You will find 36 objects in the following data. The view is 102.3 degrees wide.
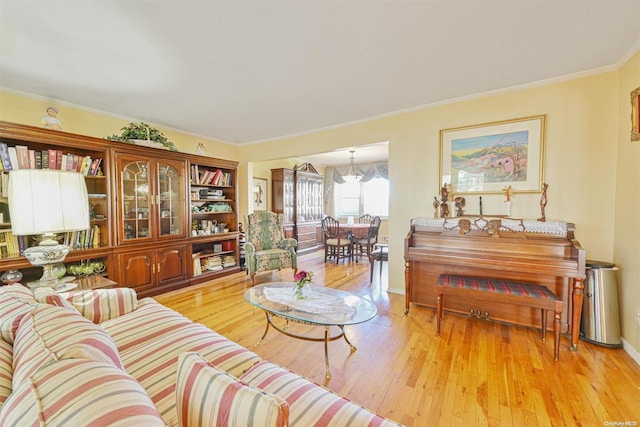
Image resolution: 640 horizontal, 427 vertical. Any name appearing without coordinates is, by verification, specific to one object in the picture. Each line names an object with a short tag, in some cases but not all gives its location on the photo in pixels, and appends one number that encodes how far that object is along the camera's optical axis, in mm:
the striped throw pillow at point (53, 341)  705
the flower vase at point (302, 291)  2190
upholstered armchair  3965
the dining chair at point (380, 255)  3765
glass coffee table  1822
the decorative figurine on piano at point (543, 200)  2586
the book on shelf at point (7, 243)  2387
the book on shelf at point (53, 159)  2574
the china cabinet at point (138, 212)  2566
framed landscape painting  2652
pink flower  2211
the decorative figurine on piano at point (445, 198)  3049
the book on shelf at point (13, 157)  2357
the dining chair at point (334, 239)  5297
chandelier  6077
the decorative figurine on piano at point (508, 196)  2730
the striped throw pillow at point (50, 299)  1314
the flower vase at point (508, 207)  2741
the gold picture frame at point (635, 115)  2012
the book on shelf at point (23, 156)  2400
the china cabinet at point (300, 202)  5965
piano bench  2014
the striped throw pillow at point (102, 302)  1665
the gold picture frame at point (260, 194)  5759
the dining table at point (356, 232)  5322
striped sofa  540
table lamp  1589
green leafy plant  3182
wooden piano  2193
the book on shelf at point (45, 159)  2549
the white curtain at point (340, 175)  6641
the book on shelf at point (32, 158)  2463
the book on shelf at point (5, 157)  2316
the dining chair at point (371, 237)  4973
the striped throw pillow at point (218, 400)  558
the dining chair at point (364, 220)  6328
